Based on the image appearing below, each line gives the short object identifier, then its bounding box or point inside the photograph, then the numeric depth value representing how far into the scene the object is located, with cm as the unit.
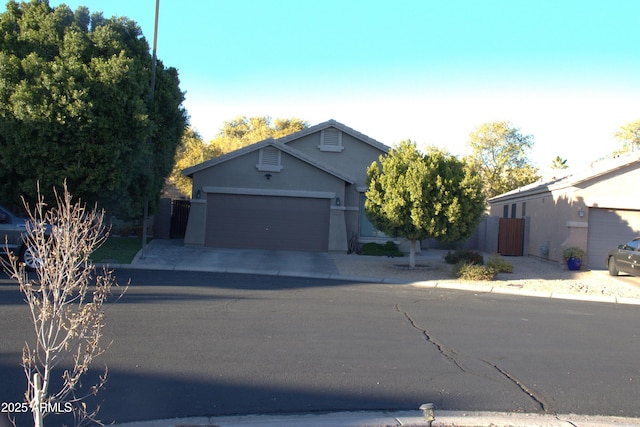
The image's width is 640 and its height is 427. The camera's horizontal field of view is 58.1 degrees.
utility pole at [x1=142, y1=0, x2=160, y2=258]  1854
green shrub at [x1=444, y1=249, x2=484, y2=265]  1999
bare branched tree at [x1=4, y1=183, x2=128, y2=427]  387
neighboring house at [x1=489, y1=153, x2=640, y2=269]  2116
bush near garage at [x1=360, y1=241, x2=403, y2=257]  2383
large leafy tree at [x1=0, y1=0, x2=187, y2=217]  1656
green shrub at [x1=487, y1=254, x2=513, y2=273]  1834
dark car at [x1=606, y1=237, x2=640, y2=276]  1775
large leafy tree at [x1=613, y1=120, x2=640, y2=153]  4347
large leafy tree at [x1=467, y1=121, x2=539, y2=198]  4247
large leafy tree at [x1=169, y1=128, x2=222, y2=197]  4475
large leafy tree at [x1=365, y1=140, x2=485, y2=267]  1759
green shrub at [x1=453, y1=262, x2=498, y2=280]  1769
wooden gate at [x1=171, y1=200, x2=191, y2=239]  2715
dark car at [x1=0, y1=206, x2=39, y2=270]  1509
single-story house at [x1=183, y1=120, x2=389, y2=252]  2377
